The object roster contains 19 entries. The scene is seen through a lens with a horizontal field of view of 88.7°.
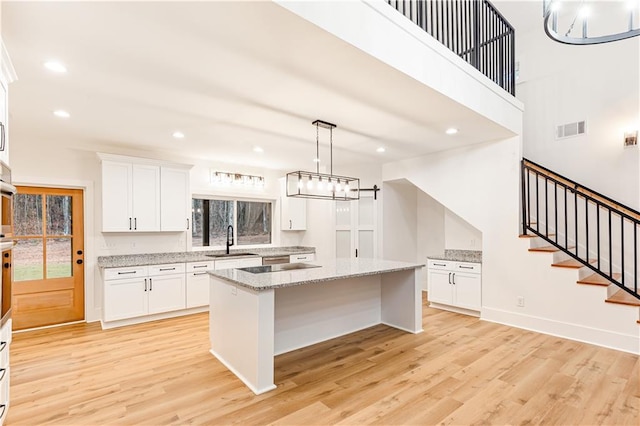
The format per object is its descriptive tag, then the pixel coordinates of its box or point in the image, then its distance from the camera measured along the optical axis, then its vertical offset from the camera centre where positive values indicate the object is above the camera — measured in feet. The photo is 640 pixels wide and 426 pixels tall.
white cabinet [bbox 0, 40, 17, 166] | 6.38 +2.45
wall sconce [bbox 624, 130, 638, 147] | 13.37 +3.11
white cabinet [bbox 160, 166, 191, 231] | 16.75 +0.92
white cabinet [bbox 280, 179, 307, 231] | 22.04 +0.24
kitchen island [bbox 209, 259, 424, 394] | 9.14 -3.37
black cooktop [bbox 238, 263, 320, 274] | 11.99 -2.00
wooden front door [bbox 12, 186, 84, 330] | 14.35 -1.83
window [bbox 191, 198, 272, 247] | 19.54 -0.35
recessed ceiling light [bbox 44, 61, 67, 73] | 7.84 +3.69
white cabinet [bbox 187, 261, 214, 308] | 16.55 -3.47
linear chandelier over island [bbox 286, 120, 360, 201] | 11.86 +1.16
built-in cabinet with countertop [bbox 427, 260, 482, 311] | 15.90 -3.53
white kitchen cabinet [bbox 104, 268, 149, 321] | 14.44 -3.67
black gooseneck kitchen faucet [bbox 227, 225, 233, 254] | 20.21 -1.31
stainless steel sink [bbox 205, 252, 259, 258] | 17.84 -2.21
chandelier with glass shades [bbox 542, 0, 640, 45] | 14.15 +8.81
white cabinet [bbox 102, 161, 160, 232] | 15.23 +0.94
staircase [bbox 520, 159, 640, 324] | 12.52 -0.88
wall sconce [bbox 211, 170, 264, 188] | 19.45 +2.25
